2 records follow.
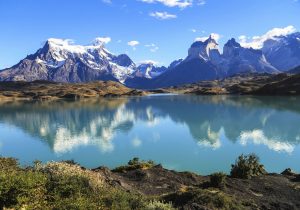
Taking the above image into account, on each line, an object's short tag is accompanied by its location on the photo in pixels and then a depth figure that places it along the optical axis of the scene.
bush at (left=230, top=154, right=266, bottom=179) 34.72
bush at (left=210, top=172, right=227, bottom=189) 29.43
